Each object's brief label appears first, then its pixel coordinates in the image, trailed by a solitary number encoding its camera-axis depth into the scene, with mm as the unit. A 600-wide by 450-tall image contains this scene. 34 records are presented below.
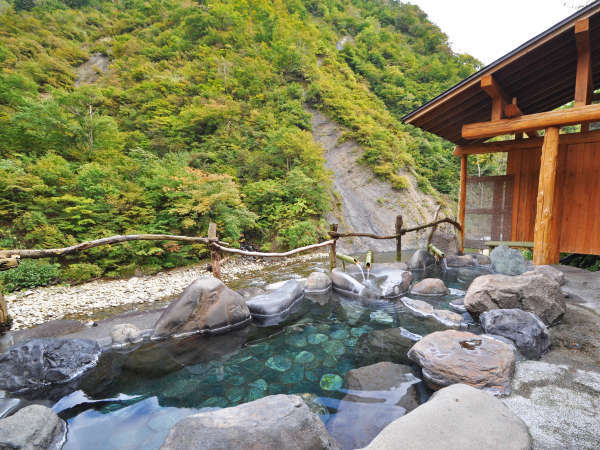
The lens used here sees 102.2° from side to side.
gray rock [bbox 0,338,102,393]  2412
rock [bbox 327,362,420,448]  1878
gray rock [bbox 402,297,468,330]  3629
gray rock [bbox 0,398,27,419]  2123
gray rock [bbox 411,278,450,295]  5078
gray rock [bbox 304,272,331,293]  5570
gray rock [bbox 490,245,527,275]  5312
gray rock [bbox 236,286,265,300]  4752
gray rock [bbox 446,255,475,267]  7379
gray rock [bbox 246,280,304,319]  4207
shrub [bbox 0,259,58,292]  5680
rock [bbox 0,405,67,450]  1570
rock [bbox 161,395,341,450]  1414
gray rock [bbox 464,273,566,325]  3111
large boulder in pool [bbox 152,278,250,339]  3455
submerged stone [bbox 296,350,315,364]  2977
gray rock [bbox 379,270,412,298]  5075
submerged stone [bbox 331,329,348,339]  3558
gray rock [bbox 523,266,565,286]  4188
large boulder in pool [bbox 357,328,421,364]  2924
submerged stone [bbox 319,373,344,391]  2438
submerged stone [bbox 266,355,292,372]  2850
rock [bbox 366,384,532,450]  1368
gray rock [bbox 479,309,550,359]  2555
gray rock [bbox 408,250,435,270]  7438
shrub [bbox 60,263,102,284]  6328
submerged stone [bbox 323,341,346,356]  3152
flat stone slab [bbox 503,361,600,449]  1494
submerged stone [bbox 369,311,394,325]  3976
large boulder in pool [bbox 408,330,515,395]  2055
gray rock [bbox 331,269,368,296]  5203
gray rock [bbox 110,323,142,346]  3236
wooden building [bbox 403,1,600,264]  4254
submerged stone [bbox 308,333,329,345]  3444
